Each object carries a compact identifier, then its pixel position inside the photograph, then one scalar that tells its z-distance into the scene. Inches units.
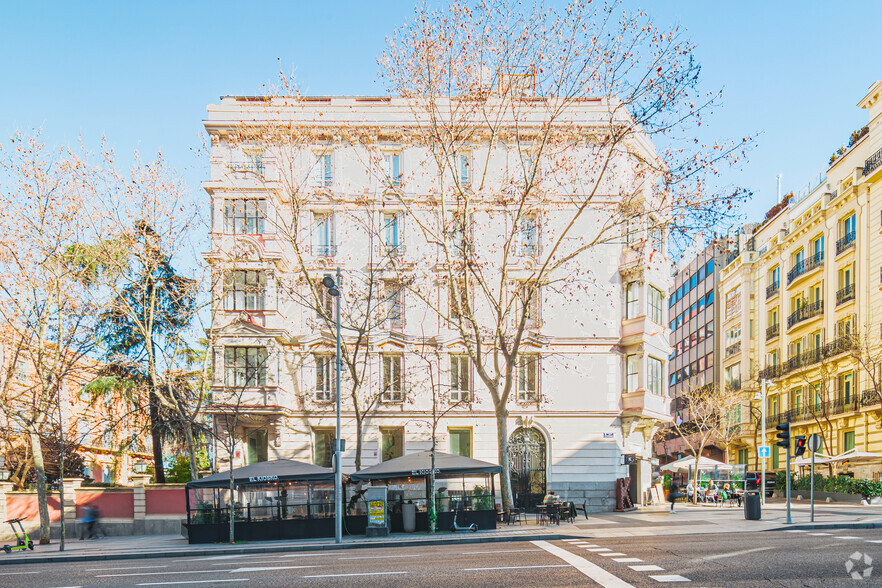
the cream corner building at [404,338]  1333.7
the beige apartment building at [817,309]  1836.9
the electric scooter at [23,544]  958.4
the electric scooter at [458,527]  973.5
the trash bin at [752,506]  1031.6
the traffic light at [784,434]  958.4
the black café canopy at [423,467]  979.9
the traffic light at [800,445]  994.6
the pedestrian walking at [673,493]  1342.9
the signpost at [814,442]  938.7
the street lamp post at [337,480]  891.4
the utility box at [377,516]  962.1
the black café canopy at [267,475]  979.3
